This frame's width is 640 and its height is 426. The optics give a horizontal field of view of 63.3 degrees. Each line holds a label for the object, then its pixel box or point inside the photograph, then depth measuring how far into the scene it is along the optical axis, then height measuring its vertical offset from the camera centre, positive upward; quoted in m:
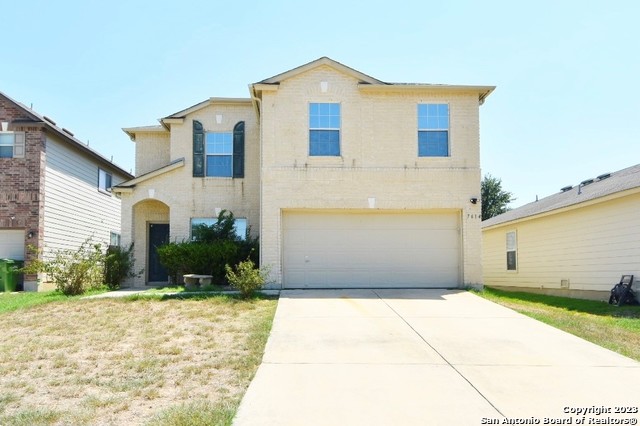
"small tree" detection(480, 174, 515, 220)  42.59 +3.70
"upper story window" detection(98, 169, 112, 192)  22.92 +2.81
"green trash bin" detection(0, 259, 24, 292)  16.84 -1.05
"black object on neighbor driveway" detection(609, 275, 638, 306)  13.51 -1.32
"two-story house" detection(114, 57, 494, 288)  14.69 +1.78
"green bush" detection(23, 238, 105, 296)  14.11 -0.77
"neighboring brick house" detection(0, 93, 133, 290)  17.53 +2.05
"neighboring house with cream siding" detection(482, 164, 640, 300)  14.21 +0.11
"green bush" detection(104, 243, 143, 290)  16.12 -0.74
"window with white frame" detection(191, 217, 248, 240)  17.04 +0.68
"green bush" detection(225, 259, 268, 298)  12.30 -0.89
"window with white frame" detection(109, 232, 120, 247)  24.41 +0.22
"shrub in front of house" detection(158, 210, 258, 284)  15.25 -0.33
